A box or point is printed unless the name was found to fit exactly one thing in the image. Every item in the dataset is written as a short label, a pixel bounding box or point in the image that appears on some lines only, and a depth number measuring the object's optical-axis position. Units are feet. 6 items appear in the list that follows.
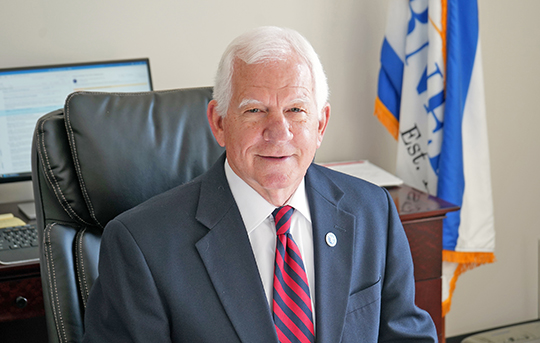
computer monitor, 6.06
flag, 6.55
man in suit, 3.33
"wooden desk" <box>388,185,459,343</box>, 5.57
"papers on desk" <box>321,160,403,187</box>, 6.42
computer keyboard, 4.80
